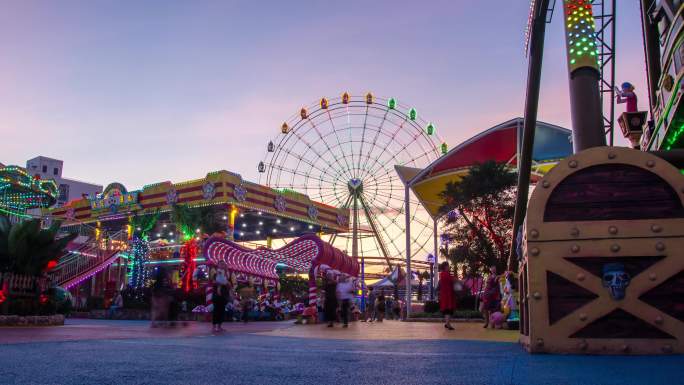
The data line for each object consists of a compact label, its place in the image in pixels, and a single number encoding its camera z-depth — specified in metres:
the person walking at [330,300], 14.32
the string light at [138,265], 30.61
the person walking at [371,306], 26.30
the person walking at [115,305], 21.77
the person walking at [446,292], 11.25
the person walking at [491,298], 12.31
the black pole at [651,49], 15.38
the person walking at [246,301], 18.30
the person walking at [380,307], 20.34
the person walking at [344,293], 14.64
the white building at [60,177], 68.44
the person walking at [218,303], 10.04
